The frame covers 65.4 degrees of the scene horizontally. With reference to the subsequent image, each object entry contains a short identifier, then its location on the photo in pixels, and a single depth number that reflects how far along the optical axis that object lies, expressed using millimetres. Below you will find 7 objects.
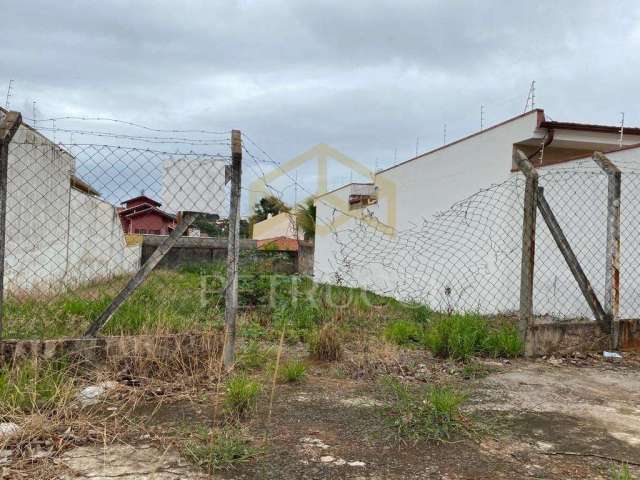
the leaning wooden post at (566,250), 4637
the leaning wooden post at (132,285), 3527
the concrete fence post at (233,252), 3654
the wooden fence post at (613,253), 4793
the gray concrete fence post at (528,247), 4590
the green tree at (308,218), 19411
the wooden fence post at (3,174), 3318
